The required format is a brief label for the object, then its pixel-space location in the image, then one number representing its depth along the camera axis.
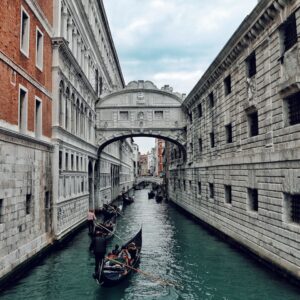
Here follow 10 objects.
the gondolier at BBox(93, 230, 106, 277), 10.24
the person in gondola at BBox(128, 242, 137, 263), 12.32
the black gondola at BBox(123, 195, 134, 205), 36.12
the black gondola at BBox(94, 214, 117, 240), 16.99
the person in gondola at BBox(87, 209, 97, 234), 17.81
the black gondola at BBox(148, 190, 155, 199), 44.84
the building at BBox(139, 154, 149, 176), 145.44
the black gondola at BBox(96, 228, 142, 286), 9.84
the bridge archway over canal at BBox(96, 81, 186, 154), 26.44
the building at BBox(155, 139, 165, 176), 86.69
